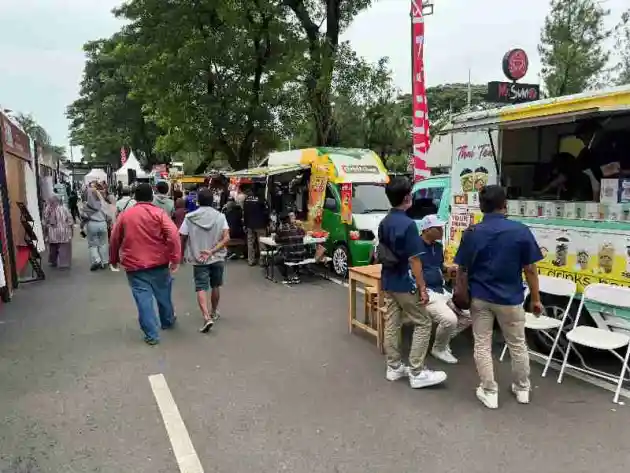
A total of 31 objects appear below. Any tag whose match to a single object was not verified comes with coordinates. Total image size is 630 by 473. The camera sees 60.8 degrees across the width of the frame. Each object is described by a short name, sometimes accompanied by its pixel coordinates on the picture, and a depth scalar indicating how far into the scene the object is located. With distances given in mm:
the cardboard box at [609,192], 4777
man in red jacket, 5934
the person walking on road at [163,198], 9906
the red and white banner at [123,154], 37969
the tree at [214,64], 17312
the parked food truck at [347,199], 9648
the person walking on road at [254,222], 11477
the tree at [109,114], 36875
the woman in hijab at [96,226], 10664
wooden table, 5598
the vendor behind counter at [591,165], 5293
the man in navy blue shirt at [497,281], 3990
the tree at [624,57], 20938
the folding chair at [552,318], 4852
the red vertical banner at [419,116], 10352
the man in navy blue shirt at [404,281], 4367
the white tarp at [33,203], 10492
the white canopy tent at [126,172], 26528
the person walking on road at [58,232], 10922
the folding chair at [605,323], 4332
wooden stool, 5773
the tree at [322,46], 17366
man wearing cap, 4859
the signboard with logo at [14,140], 8219
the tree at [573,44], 19797
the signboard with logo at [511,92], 9891
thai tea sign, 5988
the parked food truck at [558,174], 4688
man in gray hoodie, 6348
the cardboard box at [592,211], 4871
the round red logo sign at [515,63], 10898
